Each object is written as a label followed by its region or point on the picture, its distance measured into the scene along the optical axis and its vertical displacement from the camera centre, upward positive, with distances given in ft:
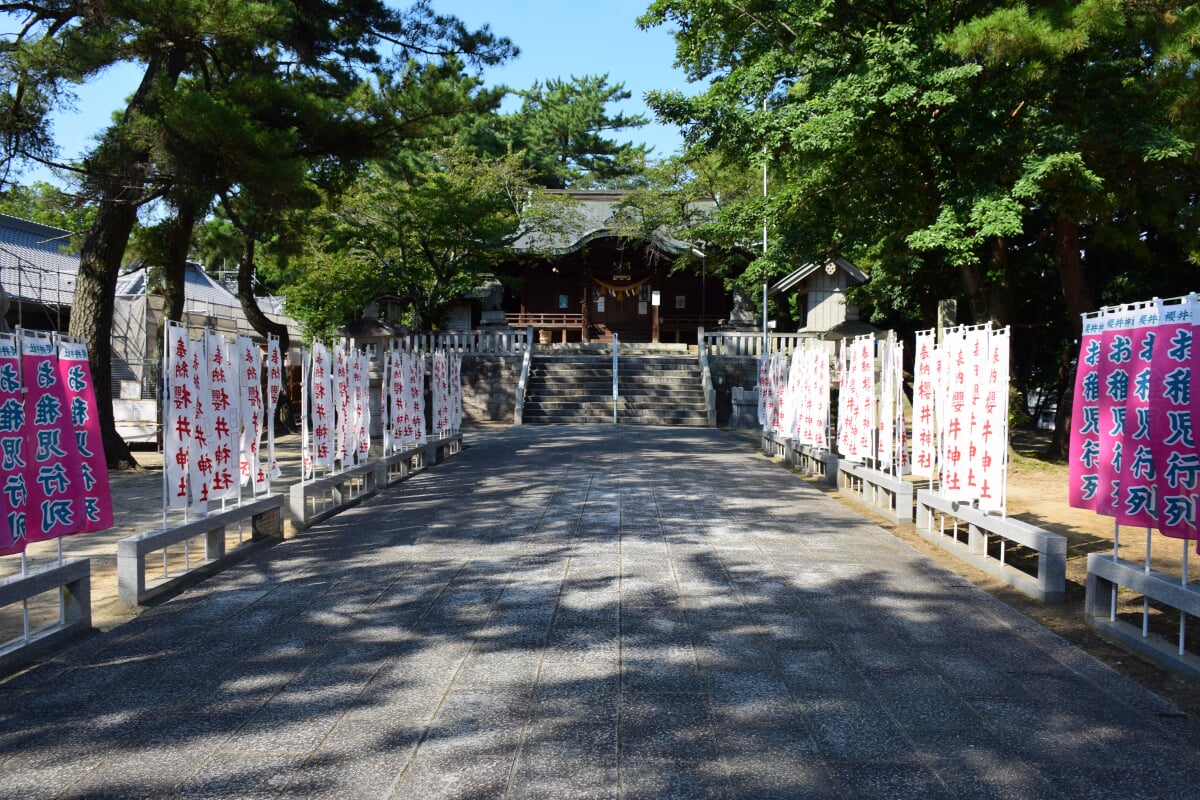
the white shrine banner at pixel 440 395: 44.83 -1.53
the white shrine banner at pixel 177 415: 18.28 -1.07
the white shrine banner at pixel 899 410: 26.76 -1.38
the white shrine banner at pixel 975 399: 20.45 -0.77
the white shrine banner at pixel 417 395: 38.24 -1.30
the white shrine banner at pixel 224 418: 20.18 -1.28
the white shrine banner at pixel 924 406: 24.41 -1.14
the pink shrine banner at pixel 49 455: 14.11 -1.50
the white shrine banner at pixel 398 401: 35.83 -1.51
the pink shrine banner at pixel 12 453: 13.38 -1.37
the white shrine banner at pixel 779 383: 44.82 -0.89
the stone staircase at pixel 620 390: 67.10 -1.98
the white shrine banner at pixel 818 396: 36.96 -1.31
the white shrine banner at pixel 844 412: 32.73 -1.73
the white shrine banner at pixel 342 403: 28.91 -1.28
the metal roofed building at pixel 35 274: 68.64 +7.69
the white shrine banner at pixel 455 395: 47.07 -1.62
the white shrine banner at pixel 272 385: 23.56 -0.55
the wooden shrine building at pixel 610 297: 93.76 +7.60
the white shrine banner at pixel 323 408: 26.91 -1.36
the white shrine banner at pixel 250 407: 22.03 -1.09
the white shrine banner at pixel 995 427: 19.74 -1.37
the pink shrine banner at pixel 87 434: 15.26 -1.22
